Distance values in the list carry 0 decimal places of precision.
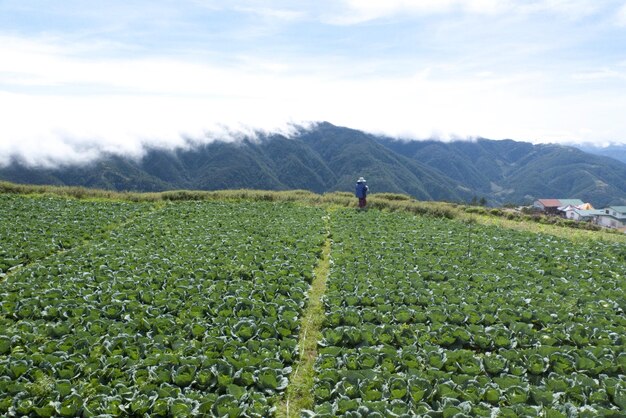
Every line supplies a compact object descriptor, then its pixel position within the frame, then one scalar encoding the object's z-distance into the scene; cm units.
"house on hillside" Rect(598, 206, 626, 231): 10800
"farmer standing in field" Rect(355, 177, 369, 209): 2814
